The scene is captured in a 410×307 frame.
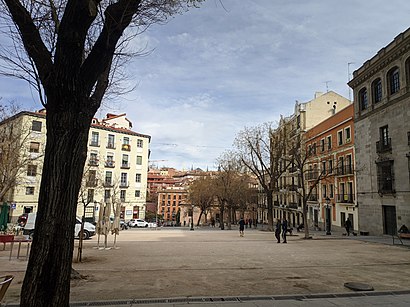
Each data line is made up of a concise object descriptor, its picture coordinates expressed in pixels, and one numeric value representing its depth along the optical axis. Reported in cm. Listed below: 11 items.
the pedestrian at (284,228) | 2075
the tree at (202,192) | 4903
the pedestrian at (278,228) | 2066
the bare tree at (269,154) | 3341
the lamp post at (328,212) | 2871
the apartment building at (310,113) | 4666
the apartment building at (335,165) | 3290
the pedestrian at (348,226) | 2775
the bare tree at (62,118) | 397
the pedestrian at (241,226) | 2627
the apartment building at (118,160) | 4559
